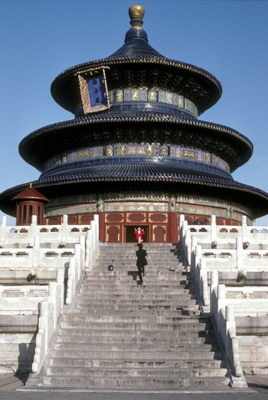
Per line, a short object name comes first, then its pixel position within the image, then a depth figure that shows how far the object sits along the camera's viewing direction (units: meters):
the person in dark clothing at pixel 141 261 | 15.54
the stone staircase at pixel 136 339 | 10.38
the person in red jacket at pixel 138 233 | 20.34
